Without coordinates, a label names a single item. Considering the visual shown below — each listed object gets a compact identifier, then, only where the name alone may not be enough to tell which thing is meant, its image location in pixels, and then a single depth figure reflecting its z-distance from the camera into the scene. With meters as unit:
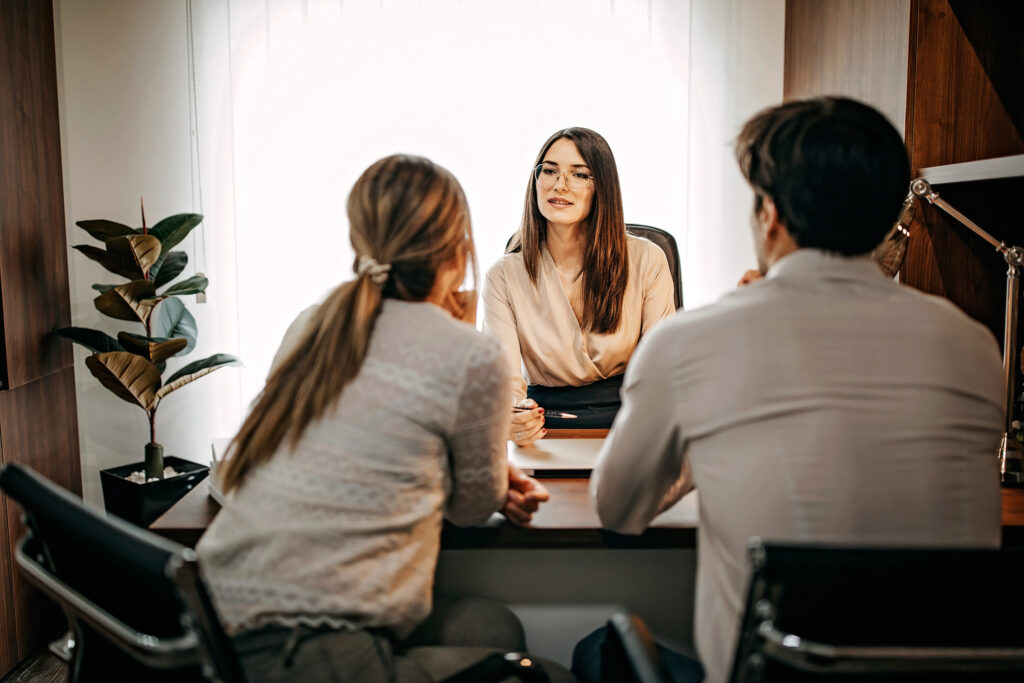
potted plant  2.51
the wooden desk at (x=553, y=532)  1.25
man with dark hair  0.92
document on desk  1.56
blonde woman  1.04
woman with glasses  2.45
